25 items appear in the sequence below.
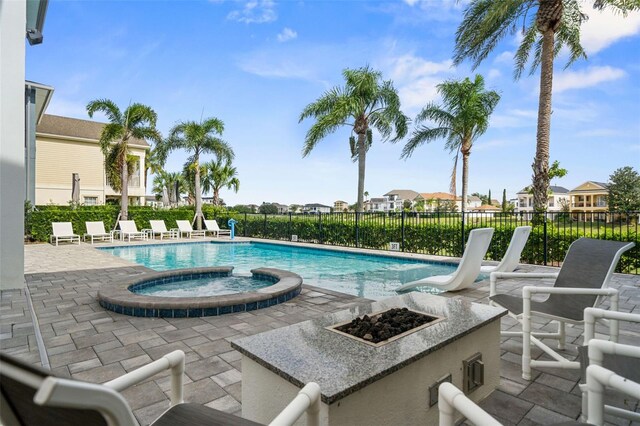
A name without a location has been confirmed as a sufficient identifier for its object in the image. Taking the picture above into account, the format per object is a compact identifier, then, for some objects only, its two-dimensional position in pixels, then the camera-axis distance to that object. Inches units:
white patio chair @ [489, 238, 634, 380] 105.5
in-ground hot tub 168.4
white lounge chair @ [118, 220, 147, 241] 575.6
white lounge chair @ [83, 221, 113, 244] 557.9
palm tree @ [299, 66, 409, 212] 594.5
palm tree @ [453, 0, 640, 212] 370.0
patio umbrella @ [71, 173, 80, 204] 644.7
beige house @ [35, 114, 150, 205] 943.7
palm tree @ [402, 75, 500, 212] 620.1
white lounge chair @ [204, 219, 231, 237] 682.8
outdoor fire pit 63.8
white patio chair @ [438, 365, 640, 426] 43.6
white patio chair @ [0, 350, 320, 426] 24.6
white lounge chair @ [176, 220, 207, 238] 647.8
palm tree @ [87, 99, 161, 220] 647.8
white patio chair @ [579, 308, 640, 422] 62.3
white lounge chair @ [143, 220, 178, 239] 627.2
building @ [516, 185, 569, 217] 2448.6
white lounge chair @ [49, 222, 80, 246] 521.7
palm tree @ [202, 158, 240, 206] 1369.3
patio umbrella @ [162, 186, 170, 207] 994.9
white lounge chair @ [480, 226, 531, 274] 212.4
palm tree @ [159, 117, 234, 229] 731.4
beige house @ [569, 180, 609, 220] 2036.2
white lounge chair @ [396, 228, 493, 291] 199.2
